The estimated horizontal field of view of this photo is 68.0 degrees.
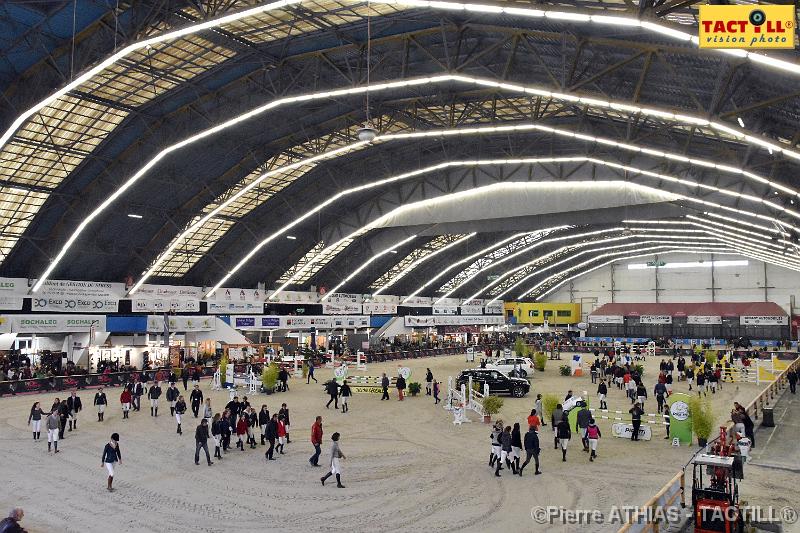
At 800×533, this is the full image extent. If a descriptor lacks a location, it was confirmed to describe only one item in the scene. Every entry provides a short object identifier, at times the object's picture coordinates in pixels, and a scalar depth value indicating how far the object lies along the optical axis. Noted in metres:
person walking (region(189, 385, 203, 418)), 23.00
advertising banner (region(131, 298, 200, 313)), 40.69
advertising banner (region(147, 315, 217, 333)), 40.94
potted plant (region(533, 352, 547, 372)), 45.44
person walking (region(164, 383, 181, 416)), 23.70
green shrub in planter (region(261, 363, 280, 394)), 31.39
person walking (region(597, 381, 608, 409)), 25.08
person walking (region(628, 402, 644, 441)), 18.98
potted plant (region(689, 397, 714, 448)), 17.97
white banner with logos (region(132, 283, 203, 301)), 41.22
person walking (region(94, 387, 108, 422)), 22.80
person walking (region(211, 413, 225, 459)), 16.73
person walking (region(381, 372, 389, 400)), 29.08
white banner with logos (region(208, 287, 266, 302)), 46.54
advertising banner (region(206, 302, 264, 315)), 45.91
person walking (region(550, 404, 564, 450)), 17.62
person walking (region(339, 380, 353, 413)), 25.77
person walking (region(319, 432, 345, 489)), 13.78
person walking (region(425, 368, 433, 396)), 30.31
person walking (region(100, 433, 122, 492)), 13.71
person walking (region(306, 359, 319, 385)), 37.47
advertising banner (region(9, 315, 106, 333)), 33.53
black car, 30.19
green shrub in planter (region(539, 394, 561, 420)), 20.34
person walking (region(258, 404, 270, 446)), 18.55
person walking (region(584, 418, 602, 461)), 16.42
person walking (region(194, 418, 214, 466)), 15.88
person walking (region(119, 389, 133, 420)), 23.47
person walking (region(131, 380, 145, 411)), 25.72
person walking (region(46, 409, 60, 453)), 17.72
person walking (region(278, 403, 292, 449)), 18.03
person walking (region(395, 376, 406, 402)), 29.08
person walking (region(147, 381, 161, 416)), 24.05
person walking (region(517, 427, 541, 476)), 14.77
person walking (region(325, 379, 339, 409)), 26.20
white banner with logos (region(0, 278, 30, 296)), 33.16
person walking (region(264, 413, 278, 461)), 16.44
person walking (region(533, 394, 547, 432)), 22.10
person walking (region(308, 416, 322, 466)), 15.59
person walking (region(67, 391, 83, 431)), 21.33
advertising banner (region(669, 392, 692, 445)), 18.55
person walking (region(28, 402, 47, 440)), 19.53
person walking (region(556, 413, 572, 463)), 16.36
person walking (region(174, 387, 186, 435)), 20.52
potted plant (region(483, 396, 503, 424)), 22.02
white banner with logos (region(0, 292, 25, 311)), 33.03
